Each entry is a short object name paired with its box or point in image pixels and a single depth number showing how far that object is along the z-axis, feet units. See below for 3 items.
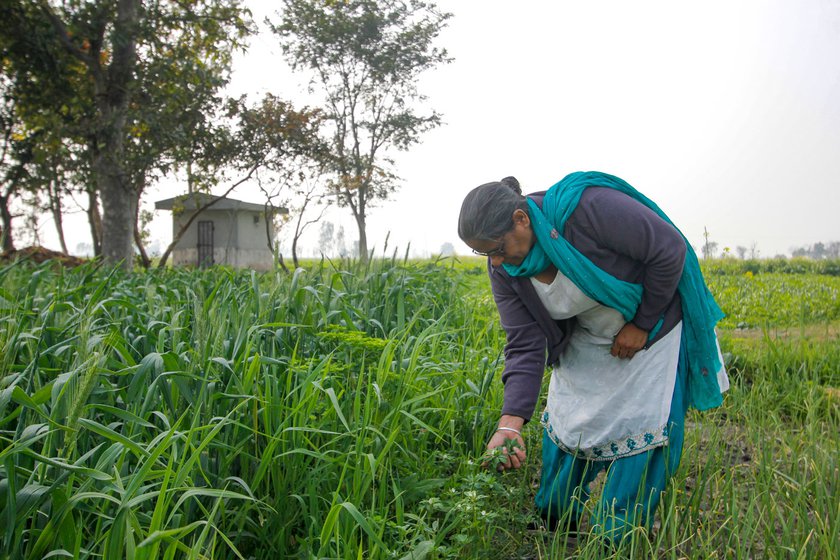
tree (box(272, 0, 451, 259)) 76.18
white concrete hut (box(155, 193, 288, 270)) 79.36
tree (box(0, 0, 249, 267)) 32.99
